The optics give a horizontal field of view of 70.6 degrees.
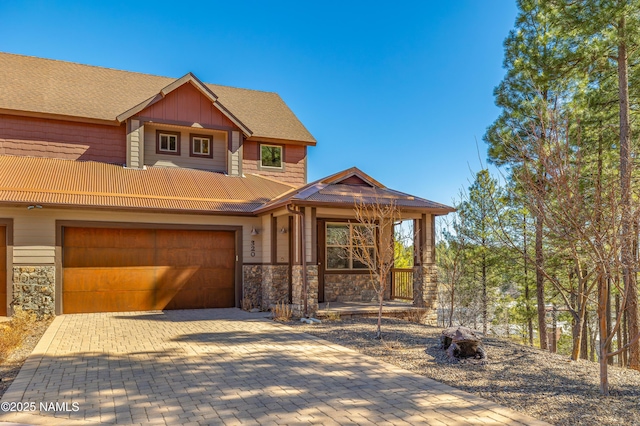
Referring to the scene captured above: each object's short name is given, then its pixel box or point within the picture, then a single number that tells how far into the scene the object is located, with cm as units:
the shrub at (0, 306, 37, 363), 721
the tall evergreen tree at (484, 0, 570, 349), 1127
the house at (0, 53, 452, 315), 1087
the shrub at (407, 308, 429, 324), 1166
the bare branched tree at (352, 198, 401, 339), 849
